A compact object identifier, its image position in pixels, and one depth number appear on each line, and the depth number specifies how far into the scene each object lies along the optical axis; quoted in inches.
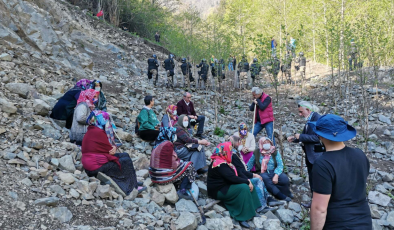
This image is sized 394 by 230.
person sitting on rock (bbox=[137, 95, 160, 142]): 294.0
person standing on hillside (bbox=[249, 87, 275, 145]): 286.6
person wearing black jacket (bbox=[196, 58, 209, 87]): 588.1
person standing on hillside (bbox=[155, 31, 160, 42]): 1009.5
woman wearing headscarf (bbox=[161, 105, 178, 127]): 263.6
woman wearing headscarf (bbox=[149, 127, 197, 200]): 202.7
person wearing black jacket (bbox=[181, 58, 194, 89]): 596.7
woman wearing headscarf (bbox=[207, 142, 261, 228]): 194.4
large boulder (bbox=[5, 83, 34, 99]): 280.4
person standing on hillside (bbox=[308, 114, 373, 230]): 89.3
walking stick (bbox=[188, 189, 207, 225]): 177.9
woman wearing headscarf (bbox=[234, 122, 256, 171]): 251.0
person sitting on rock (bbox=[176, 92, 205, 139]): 341.1
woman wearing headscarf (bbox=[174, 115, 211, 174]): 240.2
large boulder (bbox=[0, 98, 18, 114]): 238.0
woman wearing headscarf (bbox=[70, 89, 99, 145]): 237.9
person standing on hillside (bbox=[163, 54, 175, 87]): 580.7
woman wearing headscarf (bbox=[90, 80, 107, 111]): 294.4
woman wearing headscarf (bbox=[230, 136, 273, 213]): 208.5
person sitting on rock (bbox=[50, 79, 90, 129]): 271.3
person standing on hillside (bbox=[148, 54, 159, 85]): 577.3
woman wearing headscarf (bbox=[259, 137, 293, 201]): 230.5
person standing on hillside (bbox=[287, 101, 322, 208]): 188.5
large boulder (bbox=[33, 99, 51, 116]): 263.9
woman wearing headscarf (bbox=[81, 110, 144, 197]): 190.3
